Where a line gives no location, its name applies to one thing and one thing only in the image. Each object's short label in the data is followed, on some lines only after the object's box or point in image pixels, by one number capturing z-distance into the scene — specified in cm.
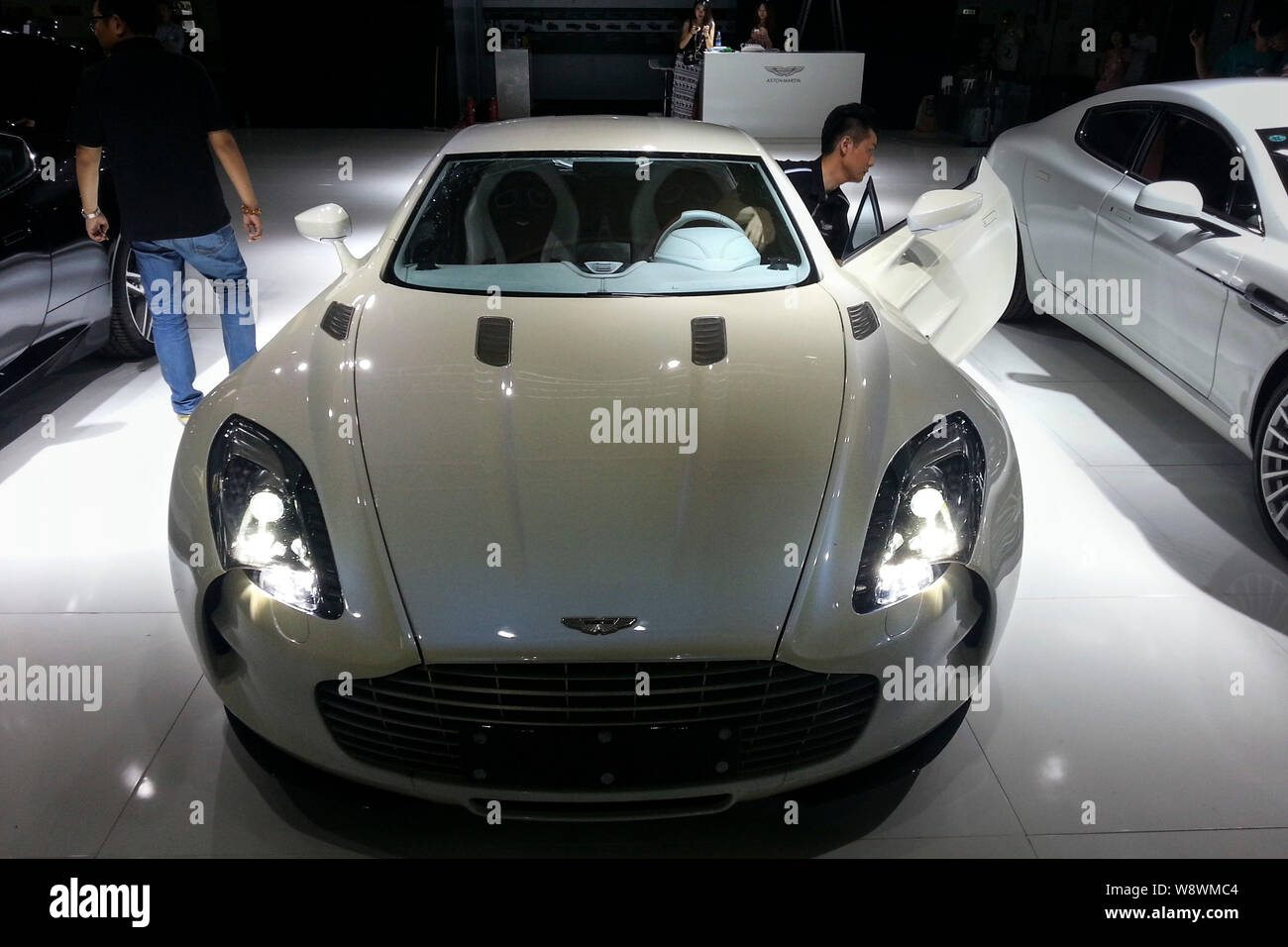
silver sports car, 156
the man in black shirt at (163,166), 325
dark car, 329
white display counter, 1224
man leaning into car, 343
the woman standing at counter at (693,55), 1225
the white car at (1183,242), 292
